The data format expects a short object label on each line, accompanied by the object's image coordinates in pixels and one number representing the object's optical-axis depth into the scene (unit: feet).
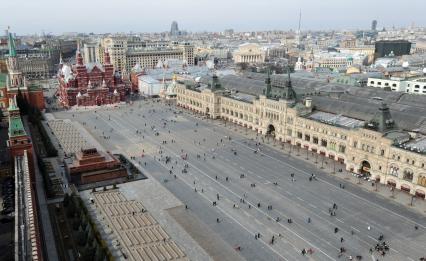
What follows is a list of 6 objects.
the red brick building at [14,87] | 497.46
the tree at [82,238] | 187.62
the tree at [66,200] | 221.21
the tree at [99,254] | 166.68
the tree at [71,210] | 214.22
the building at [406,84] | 519.73
